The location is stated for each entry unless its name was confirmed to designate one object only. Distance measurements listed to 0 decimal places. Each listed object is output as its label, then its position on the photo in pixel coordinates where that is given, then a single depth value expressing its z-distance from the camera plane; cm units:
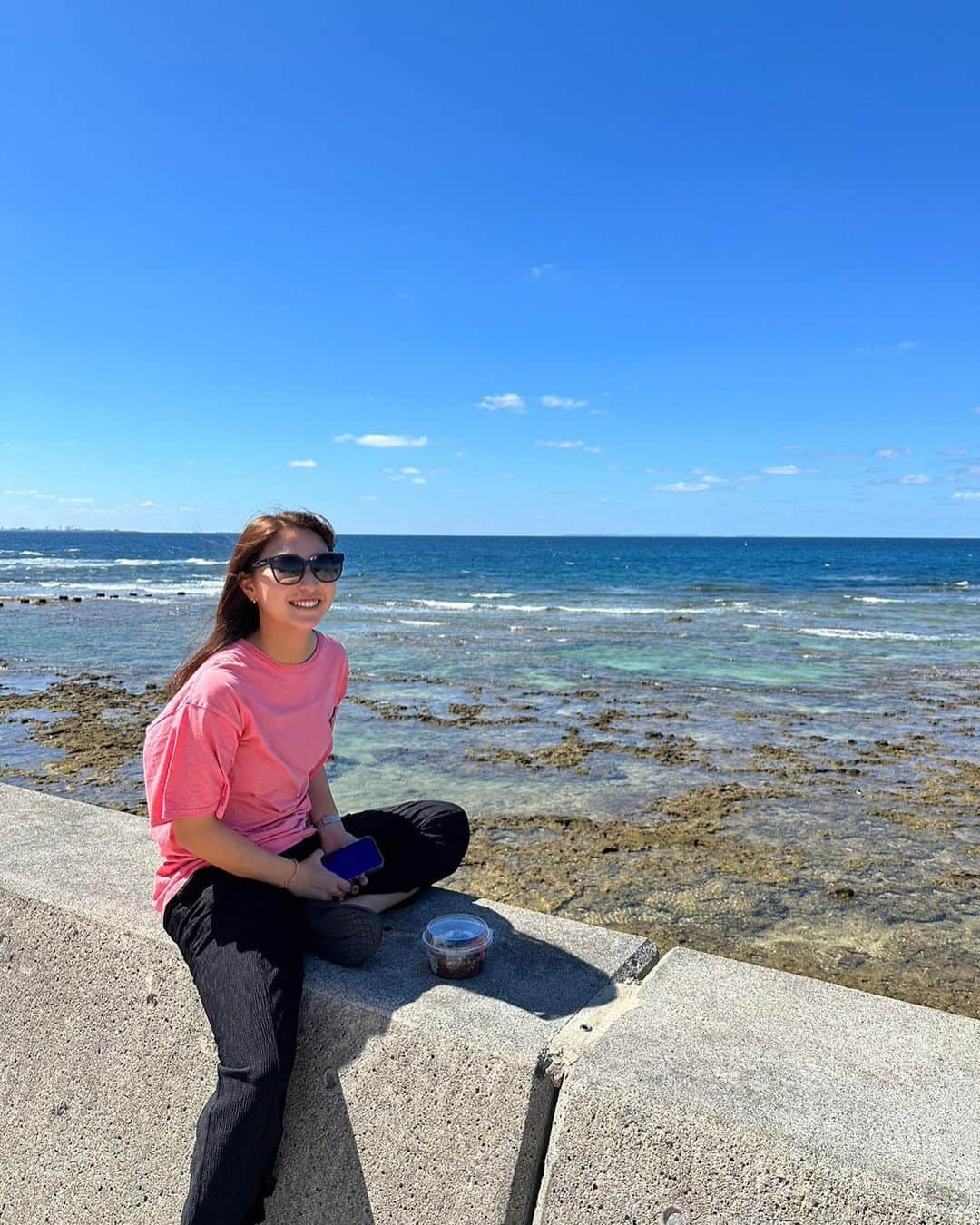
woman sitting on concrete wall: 205
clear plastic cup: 236
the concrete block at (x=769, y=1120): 161
